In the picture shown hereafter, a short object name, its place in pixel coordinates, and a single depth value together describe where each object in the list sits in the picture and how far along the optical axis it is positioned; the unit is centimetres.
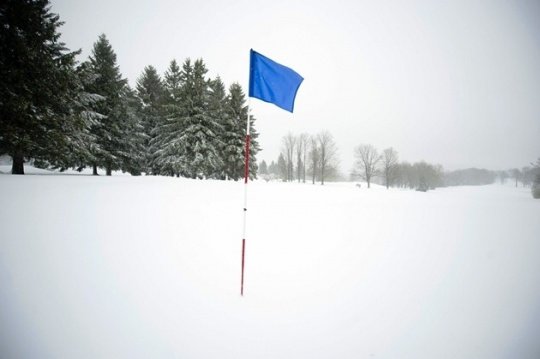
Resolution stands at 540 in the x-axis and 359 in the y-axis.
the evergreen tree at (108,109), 1980
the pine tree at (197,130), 2252
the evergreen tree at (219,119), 2514
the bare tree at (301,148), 4841
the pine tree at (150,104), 2650
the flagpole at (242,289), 358
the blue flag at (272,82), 449
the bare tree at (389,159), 5328
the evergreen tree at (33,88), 1083
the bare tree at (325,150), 4424
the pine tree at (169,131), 2308
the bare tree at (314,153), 4584
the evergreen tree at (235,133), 2647
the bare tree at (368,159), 5034
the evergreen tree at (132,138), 2216
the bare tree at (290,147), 4941
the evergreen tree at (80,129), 1379
